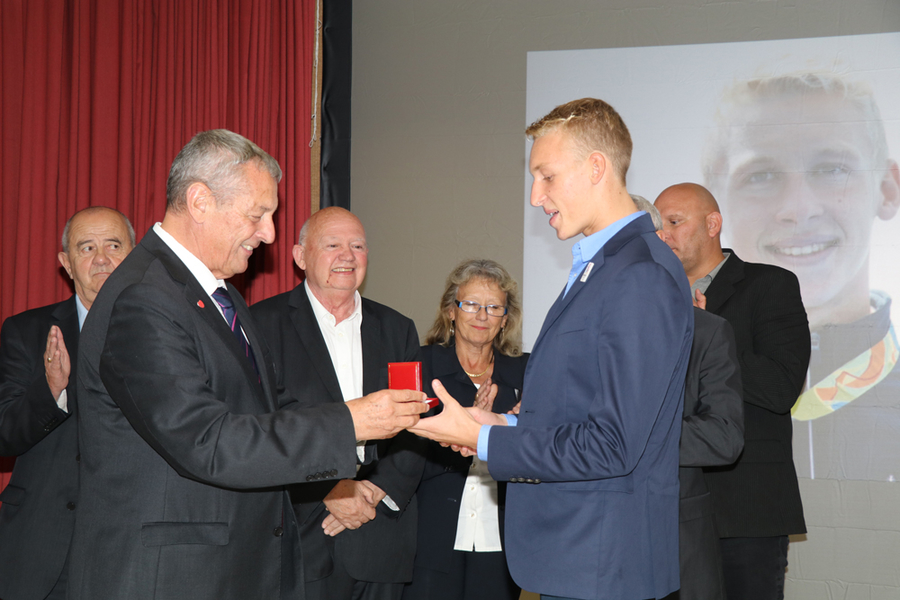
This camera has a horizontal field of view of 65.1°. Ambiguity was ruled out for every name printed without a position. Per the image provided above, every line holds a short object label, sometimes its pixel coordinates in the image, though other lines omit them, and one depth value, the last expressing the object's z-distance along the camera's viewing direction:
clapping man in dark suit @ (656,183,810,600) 2.76
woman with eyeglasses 2.77
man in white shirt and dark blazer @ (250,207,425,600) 2.67
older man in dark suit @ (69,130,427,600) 1.56
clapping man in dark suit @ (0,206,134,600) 2.44
